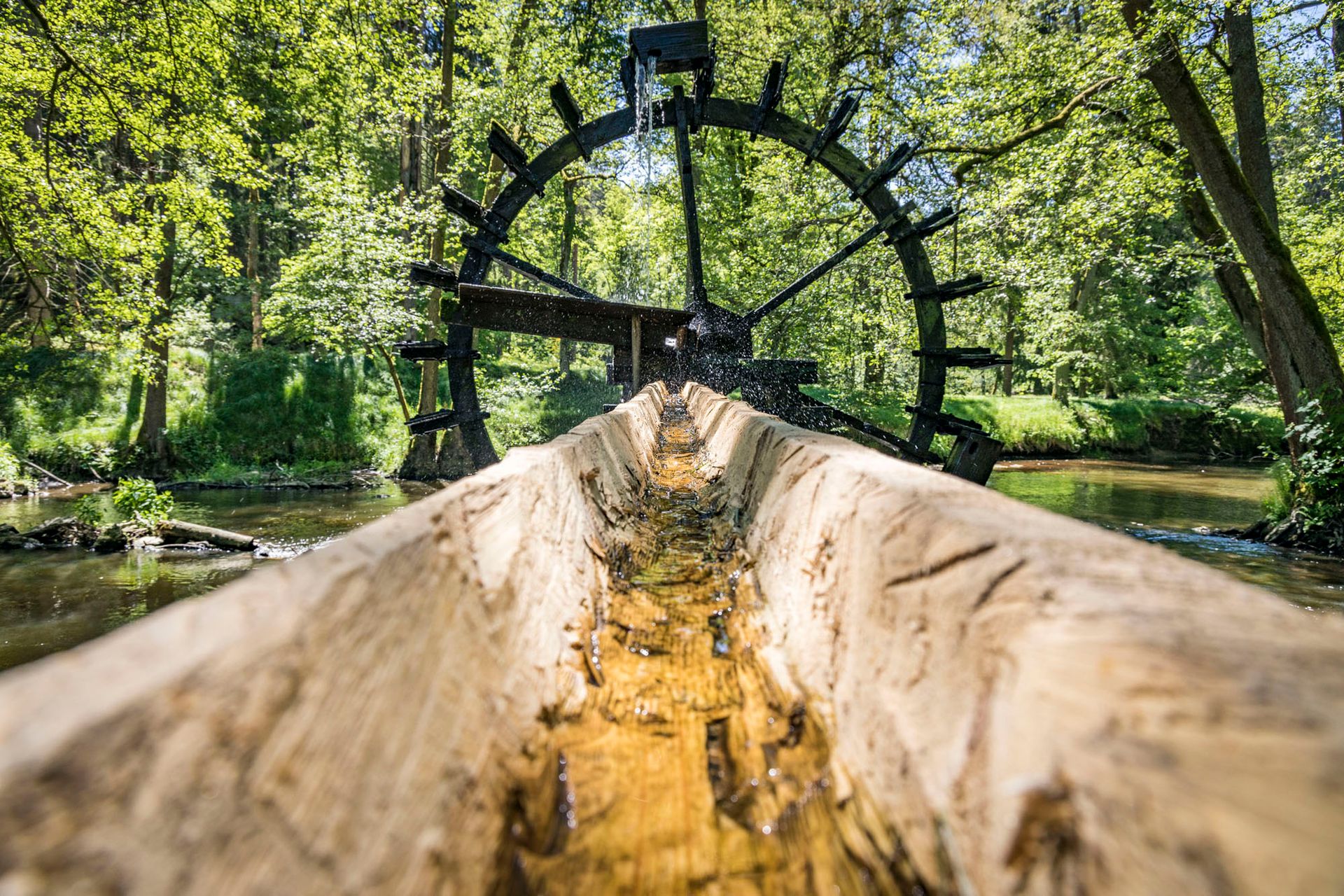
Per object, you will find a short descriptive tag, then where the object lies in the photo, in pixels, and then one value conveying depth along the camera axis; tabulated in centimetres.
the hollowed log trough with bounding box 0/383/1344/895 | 45
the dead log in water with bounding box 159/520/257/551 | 750
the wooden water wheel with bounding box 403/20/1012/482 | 672
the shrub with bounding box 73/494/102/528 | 791
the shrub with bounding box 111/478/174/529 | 776
